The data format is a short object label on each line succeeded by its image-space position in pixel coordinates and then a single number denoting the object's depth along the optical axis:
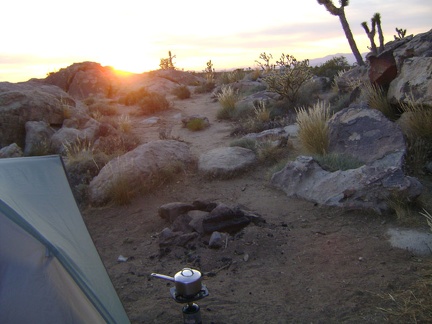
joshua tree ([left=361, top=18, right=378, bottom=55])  12.45
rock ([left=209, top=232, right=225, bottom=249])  4.73
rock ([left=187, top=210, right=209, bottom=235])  5.15
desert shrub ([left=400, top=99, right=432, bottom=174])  6.29
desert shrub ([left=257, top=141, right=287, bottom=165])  7.79
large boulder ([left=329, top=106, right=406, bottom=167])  6.62
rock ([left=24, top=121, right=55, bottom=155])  9.84
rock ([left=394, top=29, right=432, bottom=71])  9.12
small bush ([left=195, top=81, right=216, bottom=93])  22.44
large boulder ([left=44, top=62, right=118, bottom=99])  22.70
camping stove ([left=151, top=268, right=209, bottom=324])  2.97
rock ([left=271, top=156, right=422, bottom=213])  5.12
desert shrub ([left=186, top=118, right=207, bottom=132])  12.07
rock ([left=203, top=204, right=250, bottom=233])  5.03
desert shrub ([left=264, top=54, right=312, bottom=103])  12.55
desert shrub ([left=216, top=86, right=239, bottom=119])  13.65
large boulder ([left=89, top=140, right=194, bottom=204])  6.83
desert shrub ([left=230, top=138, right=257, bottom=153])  8.50
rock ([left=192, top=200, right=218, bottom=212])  5.69
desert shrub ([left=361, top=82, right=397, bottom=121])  8.08
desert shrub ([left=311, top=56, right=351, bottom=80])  18.92
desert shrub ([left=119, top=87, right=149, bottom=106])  18.25
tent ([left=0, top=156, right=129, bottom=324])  2.24
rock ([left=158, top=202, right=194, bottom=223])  5.65
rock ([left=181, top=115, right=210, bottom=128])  12.46
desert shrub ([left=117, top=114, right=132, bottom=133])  12.09
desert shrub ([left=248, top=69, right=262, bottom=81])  21.91
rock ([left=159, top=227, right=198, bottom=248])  4.94
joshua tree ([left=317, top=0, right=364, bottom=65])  14.94
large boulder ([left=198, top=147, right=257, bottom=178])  7.36
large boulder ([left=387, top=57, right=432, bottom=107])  7.16
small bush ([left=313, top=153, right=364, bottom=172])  6.38
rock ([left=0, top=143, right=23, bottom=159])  8.65
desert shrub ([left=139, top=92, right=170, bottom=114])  15.84
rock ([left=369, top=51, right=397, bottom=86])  8.52
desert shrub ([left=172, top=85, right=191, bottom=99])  19.95
